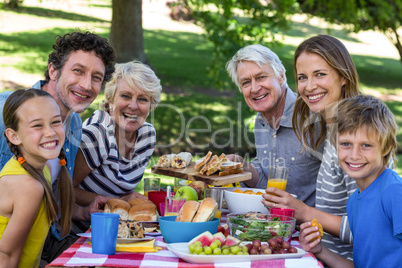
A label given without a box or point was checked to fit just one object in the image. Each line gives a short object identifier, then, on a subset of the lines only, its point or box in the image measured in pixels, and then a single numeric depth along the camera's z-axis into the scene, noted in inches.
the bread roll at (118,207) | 108.1
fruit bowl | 111.3
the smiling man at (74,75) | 129.6
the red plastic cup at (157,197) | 120.0
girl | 91.1
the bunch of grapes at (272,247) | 85.5
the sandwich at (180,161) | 140.0
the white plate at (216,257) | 81.9
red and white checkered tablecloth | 80.2
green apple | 112.9
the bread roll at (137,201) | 112.9
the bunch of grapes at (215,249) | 83.2
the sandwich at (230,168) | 131.5
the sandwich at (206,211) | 95.7
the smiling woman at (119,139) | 135.5
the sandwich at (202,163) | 135.6
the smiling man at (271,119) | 141.0
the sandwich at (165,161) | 138.4
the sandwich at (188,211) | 95.5
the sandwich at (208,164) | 132.7
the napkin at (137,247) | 87.4
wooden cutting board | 125.2
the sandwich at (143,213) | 108.2
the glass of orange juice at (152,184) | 128.7
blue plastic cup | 84.0
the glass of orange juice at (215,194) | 112.6
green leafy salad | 92.2
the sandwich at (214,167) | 131.4
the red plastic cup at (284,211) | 102.5
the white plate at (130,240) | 89.4
